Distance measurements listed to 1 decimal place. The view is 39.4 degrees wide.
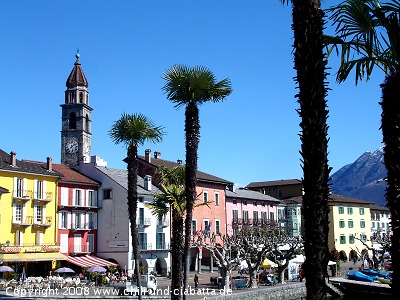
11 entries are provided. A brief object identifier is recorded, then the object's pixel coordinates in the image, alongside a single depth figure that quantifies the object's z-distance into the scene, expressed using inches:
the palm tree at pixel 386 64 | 383.6
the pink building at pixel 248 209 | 2982.3
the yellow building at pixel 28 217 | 1940.2
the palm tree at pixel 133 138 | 1171.9
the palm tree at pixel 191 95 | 910.4
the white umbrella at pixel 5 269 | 1725.6
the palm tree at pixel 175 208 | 938.1
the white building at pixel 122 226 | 2251.1
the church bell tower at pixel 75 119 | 4178.2
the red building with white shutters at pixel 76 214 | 2174.0
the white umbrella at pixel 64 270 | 1819.3
